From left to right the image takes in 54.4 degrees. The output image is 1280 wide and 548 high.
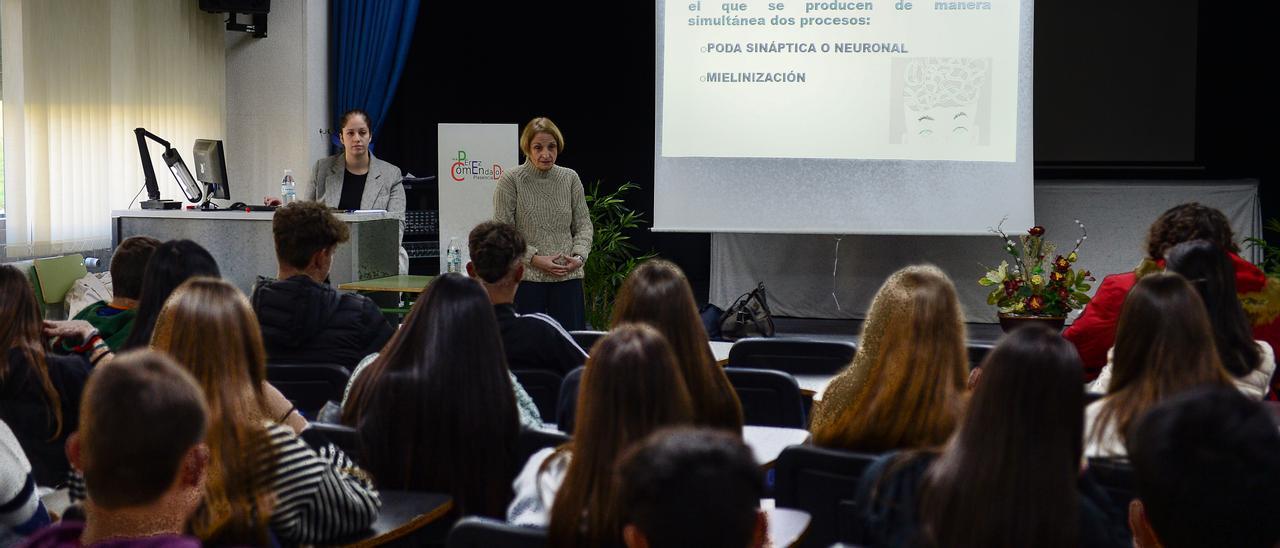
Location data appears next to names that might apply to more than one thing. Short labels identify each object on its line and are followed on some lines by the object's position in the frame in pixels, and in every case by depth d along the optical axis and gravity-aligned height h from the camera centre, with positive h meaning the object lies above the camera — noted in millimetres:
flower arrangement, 5641 -345
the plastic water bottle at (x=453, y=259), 6465 -240
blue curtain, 8078 +1075
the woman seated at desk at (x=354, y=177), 6262 +179
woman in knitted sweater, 5379 -21
